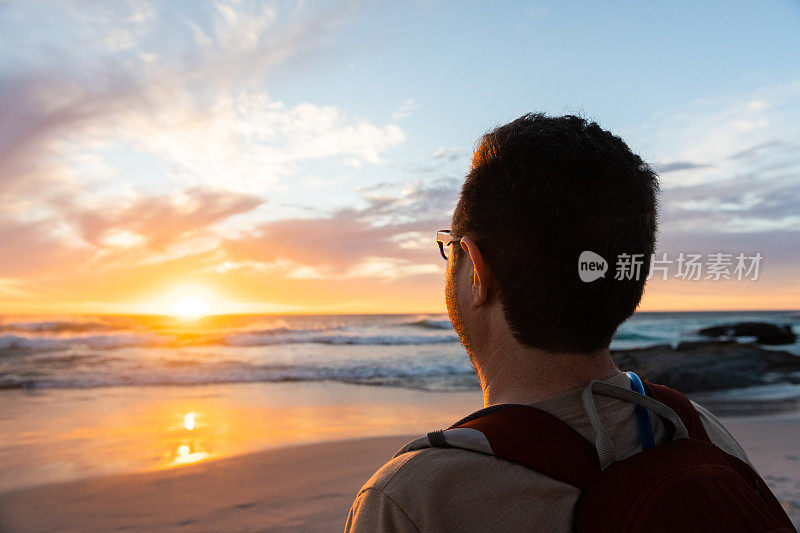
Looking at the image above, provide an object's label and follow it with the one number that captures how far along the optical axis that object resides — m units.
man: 1.07
